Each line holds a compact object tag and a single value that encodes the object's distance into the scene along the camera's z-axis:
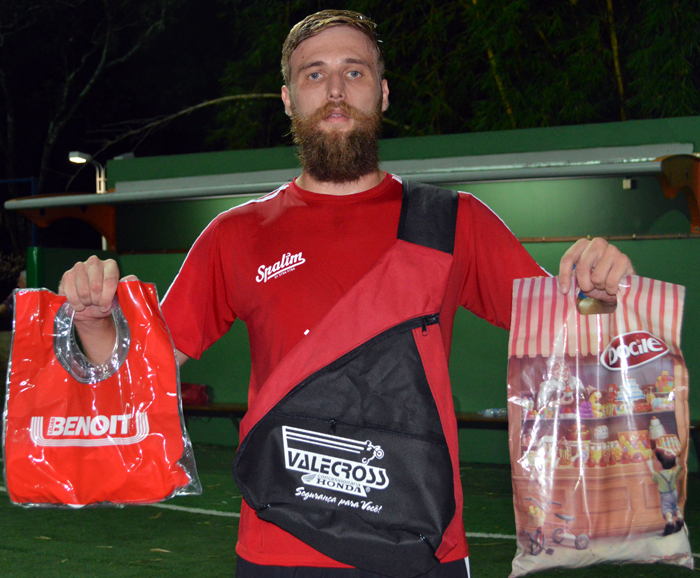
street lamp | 11.17
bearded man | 1.83
